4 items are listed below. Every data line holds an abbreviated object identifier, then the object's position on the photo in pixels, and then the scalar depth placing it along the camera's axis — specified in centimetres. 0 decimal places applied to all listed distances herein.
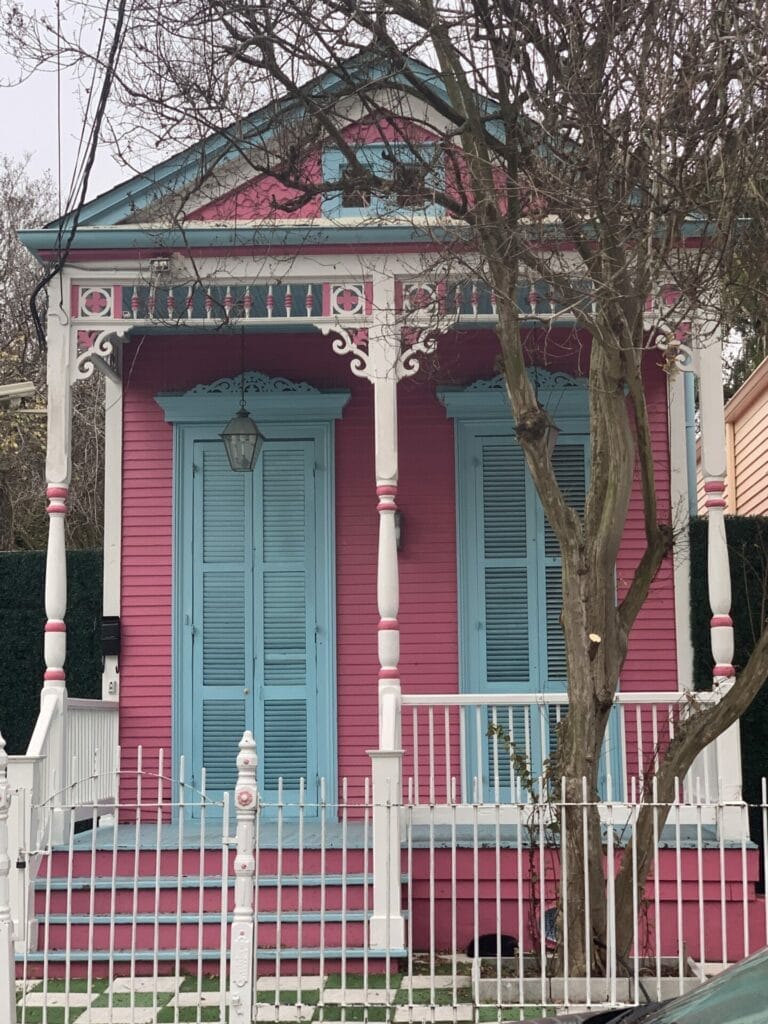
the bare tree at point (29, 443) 2267
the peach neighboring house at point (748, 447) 1502
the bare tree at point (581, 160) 638
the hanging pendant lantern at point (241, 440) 1021
